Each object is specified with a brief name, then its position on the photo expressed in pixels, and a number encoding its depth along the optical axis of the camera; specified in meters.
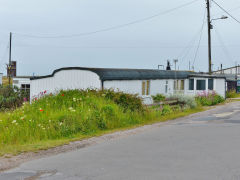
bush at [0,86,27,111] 33.86
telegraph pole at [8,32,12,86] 52.31
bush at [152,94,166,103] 25.37
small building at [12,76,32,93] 42.12
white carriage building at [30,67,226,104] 22.62
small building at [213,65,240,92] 54.33
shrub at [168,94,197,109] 22.31
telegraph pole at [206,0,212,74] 36.09
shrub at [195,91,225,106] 28.55
